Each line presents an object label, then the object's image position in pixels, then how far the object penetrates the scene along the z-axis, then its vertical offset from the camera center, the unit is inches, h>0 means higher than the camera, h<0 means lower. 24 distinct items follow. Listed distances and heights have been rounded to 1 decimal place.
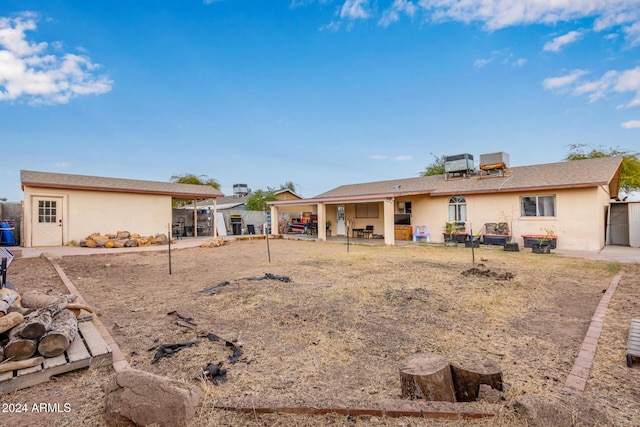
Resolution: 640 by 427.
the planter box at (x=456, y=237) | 539.8 -36.7
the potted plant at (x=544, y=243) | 424.5 -42.2
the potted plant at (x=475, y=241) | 517.3 -43.3
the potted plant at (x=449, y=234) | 546.3 -31.4
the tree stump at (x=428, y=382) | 86.0 -48.3
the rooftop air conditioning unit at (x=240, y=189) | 1373.0 +157.7
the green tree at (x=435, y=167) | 1319.5 +231.8
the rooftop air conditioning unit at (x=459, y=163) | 635.7 +118.0
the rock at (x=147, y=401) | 75.0 -46.0
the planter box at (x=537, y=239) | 458.8 -38.2
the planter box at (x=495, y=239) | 506.0 -39.5
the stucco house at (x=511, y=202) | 452.8 +27.3
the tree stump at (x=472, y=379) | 88.8 -48.8
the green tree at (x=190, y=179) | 1465.3 +230.8
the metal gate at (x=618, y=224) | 516.7 -19.6
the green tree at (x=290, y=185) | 1889.8 +235.9
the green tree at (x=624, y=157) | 780.6 +158.8
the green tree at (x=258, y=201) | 1082.7 +79.9
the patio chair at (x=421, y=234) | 608.4 -32.5
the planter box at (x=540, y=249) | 421.4 -48.9
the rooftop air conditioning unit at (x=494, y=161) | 583.5 +111.2
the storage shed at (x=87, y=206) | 493.7 +38.5
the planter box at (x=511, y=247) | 445.4 -47.3
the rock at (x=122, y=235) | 549.3 -16.7
